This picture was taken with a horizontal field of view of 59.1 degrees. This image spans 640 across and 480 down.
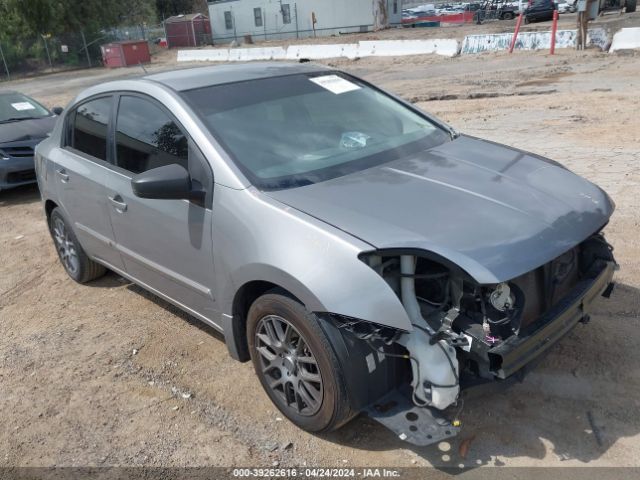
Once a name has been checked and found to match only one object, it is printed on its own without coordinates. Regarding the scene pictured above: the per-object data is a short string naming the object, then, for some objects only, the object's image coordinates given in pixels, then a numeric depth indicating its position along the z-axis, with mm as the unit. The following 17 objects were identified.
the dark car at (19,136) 8016
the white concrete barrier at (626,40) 16828
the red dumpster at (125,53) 33062
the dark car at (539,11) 31761
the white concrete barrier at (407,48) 21859
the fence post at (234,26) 43812
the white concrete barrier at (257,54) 27672
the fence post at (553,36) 18344
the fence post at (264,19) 42062
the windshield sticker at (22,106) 9072
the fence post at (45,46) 35625
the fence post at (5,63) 33941
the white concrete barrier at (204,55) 30938
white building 38312
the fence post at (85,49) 36938
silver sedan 2510
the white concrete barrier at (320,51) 24609
